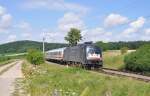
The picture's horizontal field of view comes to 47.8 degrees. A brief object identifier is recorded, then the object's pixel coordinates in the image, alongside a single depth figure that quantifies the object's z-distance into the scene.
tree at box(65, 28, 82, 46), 45.87
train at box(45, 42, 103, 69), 19.12
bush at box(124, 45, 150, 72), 16.57
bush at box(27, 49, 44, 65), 24.49
